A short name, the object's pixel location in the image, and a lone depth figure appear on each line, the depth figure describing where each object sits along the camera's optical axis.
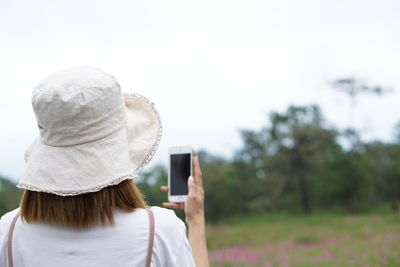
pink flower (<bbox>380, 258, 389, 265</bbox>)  6.69
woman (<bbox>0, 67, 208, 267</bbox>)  1.70
